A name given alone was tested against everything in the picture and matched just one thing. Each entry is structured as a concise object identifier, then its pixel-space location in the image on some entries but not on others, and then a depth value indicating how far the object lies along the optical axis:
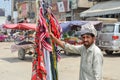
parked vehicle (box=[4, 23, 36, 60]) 10.28
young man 2.33
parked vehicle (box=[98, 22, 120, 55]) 10.78
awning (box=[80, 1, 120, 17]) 17.04
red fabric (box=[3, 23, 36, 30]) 11.09
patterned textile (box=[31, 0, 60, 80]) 2.91
